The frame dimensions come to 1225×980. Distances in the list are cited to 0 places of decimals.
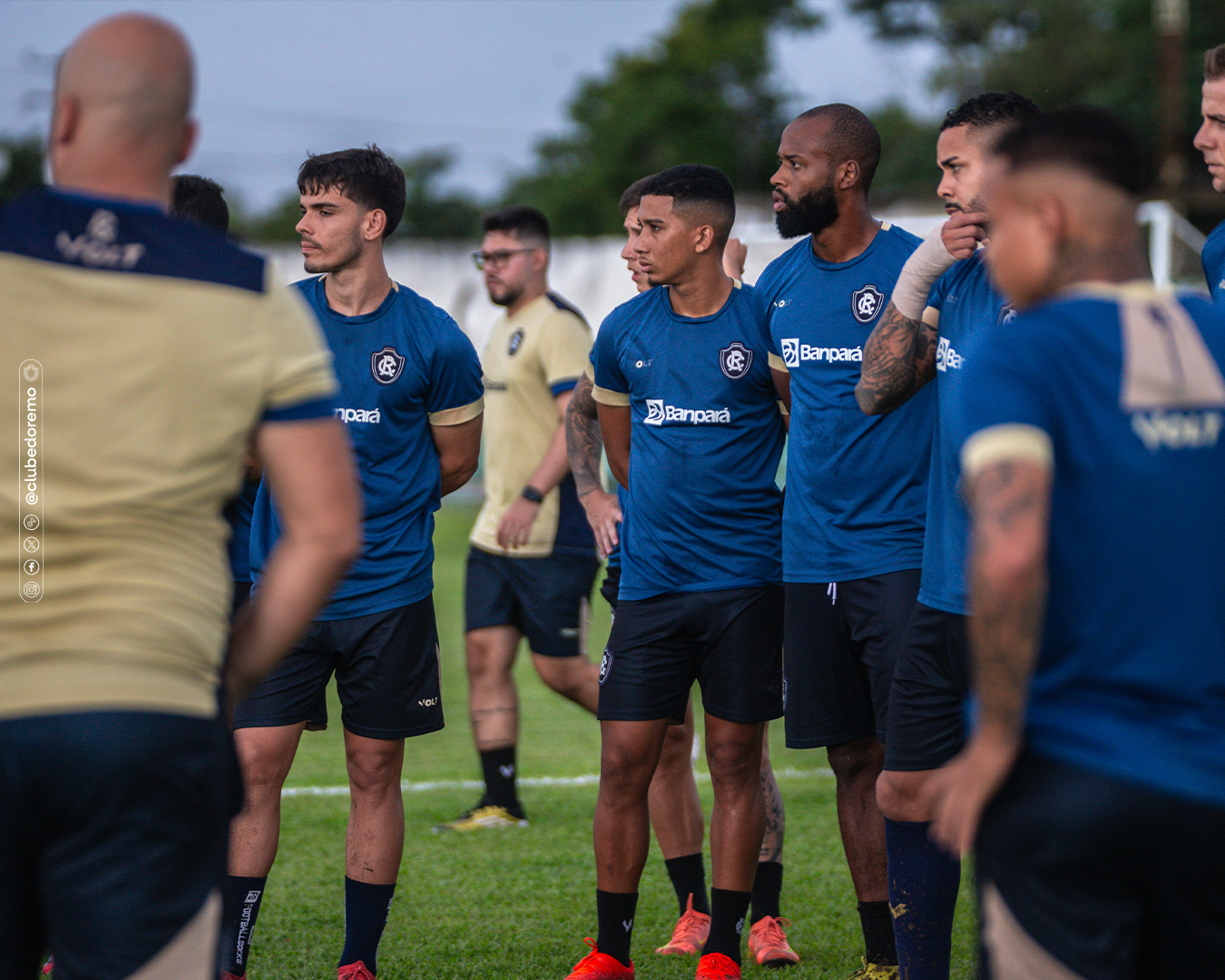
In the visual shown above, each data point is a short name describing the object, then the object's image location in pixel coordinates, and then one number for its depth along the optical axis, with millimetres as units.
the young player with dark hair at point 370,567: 9047
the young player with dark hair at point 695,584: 9367
